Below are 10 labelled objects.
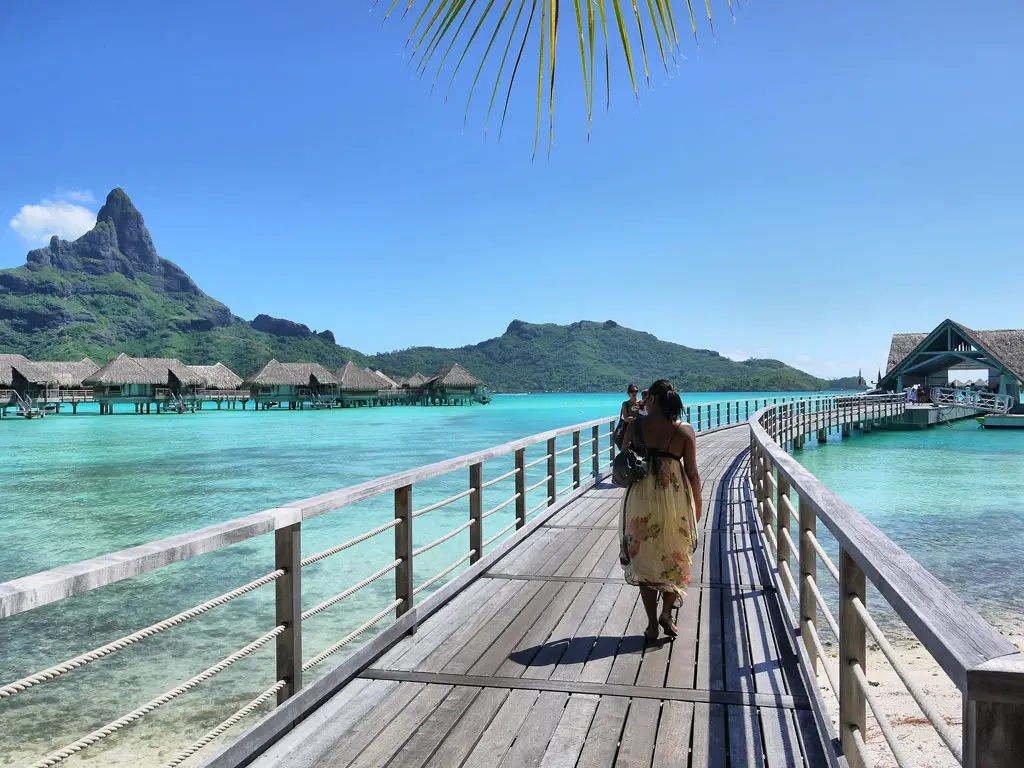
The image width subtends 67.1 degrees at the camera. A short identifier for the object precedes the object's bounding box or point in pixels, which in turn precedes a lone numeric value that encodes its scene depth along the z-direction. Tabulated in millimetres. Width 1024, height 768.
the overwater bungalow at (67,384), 60928
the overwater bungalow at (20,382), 56188
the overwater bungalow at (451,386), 84375
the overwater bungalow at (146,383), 62531
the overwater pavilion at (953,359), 35719
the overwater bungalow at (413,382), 89438
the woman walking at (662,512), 3807
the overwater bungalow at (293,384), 71625
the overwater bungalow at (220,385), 69625
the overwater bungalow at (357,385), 77375
